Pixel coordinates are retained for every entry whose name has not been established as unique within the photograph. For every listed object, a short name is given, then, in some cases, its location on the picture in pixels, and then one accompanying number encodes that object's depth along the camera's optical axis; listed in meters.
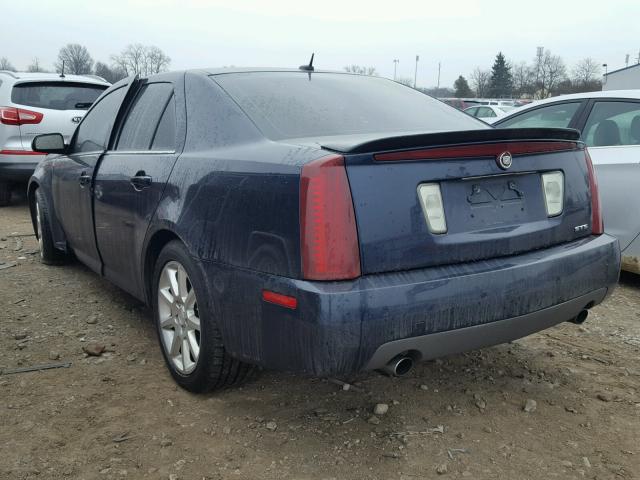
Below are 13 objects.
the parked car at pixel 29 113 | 7.75
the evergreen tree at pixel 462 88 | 87.11
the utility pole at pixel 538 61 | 89.46
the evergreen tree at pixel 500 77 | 88.19
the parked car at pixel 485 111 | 20.23
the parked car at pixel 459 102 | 30.67
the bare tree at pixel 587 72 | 85.56
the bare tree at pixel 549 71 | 87.31
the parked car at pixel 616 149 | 4.35
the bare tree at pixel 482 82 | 89.26
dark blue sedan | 2.11
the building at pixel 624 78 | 40.16
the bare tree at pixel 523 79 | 86.31
